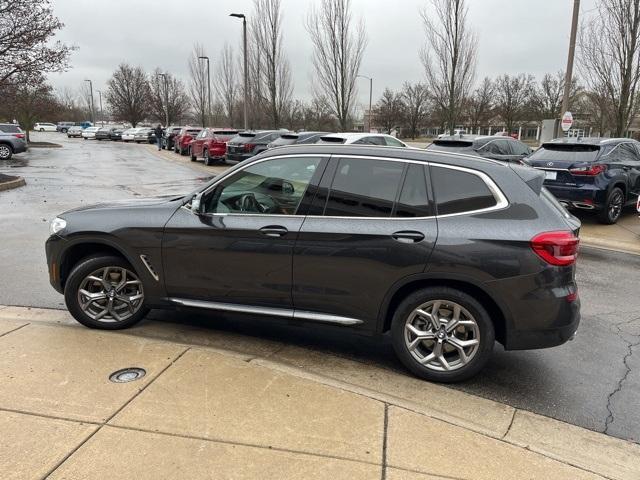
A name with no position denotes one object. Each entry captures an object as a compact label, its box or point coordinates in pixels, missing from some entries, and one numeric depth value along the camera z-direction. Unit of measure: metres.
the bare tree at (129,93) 69.00
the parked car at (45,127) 83.25
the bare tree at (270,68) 32.28
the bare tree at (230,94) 45.12
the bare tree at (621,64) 15.70
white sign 16.44
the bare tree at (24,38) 16.61
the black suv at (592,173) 9.53
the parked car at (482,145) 12.45
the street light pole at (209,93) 41.88
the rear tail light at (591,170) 9.48
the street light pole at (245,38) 26.59
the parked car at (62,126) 83.41
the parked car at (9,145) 24.95
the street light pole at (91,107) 100.36
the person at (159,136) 37.66
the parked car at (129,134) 52.26
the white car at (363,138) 13.45
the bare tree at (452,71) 21.67
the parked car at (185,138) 31.05
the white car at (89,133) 60.00
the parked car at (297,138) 18.07
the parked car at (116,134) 55.69
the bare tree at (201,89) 50.12
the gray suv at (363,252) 3.48
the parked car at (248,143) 20.27
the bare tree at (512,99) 64.94
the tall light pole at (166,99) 61.72
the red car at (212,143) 23.44
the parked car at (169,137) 38.16
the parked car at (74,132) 63.12
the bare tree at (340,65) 27.41
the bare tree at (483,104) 66.94
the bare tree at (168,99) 65.56
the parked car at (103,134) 56.56
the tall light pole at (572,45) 14.98
